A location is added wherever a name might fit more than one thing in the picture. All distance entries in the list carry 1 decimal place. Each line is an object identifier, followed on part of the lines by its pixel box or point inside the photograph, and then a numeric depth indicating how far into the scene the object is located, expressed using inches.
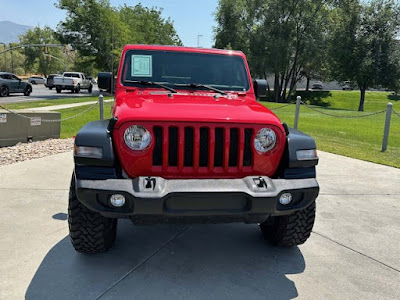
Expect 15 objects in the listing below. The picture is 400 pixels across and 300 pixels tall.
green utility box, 310.3
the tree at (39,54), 3428.2
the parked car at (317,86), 2315.5
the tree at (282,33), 1330.0
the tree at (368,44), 1138.0
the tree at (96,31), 1283.2
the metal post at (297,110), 467.8
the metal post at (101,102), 389.2
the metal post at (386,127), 347.3
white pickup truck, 1264.8
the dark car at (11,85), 1002.7
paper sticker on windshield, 155.5
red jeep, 101.0
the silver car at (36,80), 2378.7
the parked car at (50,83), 1529.3
